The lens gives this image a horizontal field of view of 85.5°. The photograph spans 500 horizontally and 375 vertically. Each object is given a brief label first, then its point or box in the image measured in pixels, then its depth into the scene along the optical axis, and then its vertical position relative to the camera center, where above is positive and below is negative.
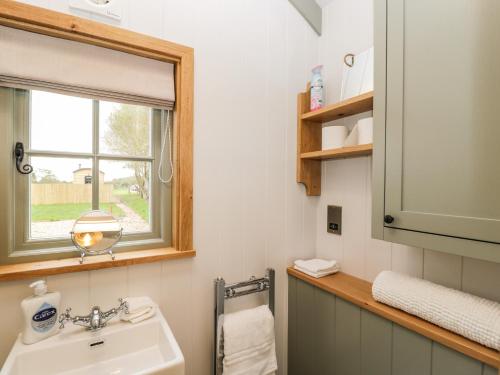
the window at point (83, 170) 1.01 +0.06
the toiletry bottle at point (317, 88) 1.38 +0.50
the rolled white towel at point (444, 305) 0.77 -0.38
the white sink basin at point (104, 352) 0.84 -0.56
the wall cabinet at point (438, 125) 0.70 +0.18
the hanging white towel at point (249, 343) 1.21 -0.73
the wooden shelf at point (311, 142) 1.32 +0.24
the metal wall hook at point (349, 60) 1.27 +0.61
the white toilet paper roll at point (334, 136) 1.33 +0.24
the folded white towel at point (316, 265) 1.35 -0.41
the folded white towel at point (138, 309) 1.02 -0.49
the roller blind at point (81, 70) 0.92 +0.43
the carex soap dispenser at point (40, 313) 0.87 -0.43
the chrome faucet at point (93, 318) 0.92 -0.47
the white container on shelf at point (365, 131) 1.15 +0.24
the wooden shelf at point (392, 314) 0.76 -0.46
